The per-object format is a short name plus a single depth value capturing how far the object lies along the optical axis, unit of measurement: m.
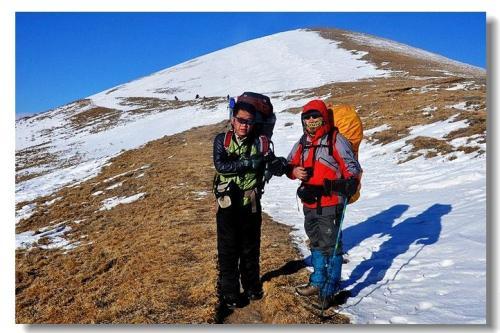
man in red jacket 5.14
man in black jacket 5.20
